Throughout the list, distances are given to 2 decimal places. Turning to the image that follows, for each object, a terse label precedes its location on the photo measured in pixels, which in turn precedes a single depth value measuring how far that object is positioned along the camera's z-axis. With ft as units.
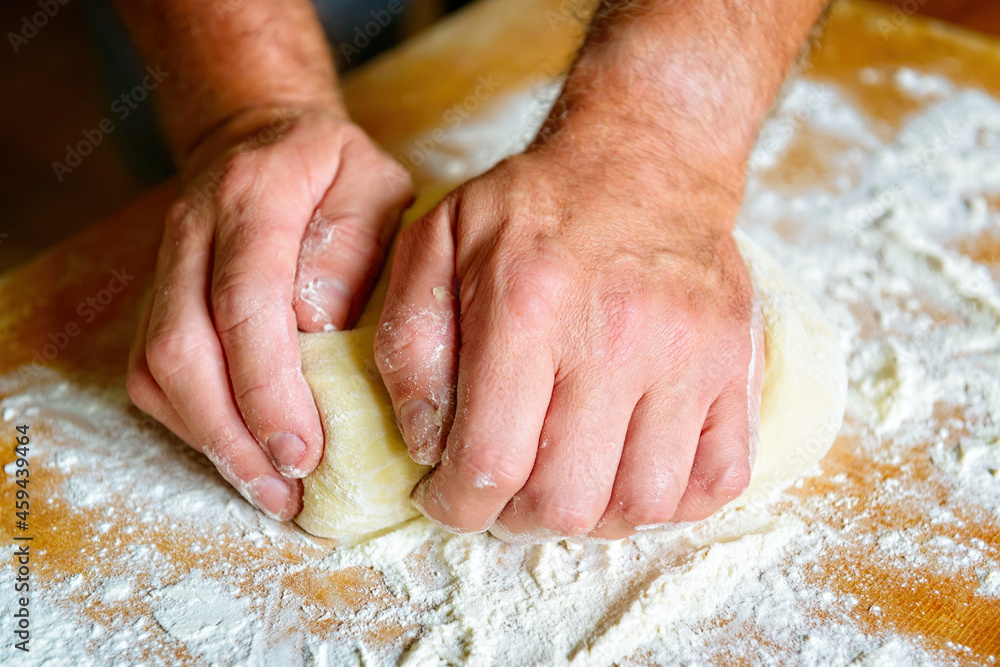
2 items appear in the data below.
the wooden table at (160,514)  1.47
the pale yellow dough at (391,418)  1.50
